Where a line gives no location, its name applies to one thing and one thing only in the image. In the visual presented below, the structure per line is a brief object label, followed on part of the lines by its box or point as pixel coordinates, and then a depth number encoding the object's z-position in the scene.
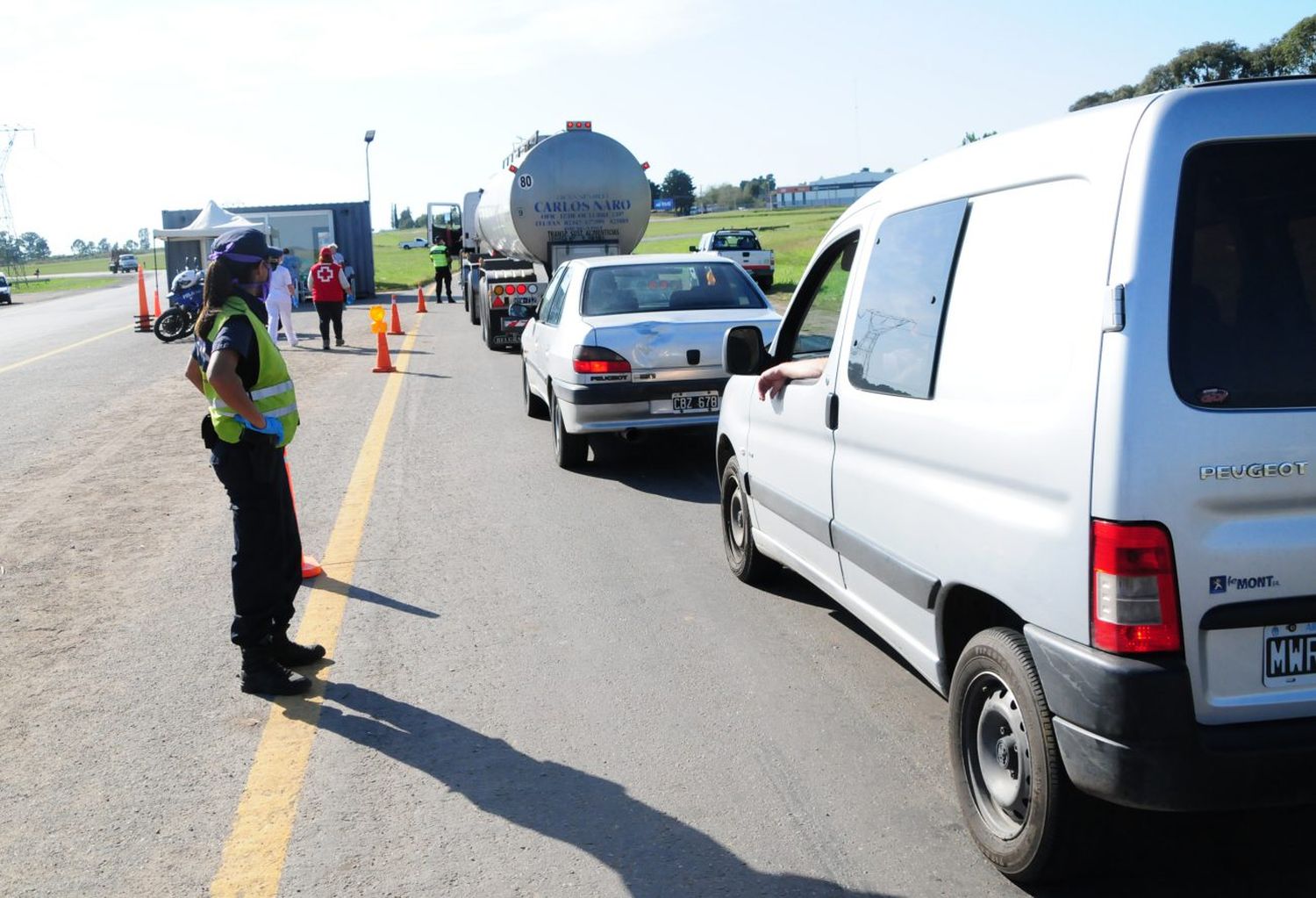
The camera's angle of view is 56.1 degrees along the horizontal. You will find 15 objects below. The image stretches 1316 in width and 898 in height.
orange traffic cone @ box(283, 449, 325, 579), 7.00
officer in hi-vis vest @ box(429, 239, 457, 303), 35.34
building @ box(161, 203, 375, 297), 37.19
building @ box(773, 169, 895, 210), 183.00
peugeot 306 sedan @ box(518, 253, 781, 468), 9.46
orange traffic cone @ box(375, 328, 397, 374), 18.33
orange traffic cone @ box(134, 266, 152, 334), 27.83
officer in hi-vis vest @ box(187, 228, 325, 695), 5.16
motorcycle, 24.75
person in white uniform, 21.44
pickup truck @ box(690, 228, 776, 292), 34.28
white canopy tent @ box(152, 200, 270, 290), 32.53
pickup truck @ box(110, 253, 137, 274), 94.81
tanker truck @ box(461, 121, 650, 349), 20.27
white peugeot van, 2.97
